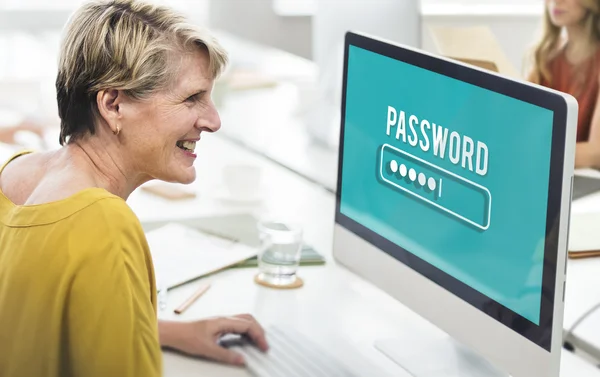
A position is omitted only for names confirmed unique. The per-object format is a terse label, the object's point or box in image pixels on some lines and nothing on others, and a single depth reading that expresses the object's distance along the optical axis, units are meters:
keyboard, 2.18
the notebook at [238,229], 2.59
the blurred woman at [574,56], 3.62
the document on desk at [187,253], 2.51
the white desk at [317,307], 2.24
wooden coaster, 2.48
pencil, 2.38
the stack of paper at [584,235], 2.59
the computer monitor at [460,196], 1.99
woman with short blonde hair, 1.98
